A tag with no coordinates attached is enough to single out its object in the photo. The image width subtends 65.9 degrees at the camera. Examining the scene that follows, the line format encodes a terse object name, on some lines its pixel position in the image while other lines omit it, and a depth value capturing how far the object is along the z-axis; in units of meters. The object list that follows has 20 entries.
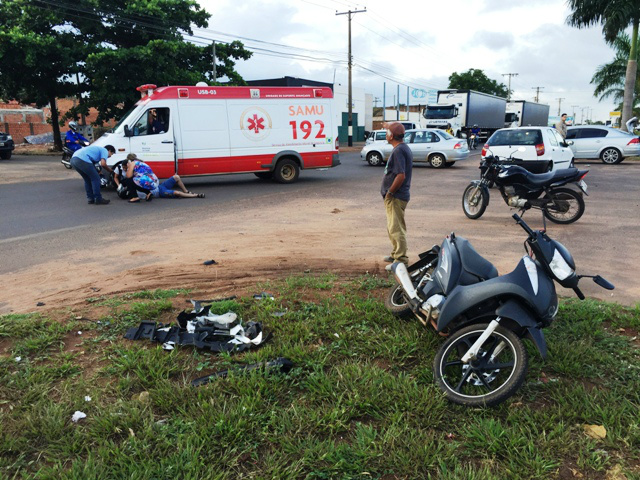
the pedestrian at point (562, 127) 19.60
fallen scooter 3.06
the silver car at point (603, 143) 20.73
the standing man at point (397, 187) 5.82
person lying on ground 11.91
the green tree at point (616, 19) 24.80
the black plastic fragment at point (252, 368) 3.33
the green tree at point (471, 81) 74.94
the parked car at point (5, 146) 23.78
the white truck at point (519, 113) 45.47
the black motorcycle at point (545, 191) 8.73
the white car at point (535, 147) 13.77
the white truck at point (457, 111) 34.53
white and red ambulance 13.13
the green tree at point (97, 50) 24.11
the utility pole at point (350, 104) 36.59
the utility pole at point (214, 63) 27.80
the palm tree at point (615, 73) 31.42
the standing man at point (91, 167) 10.92
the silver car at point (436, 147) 19.64
